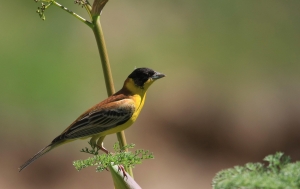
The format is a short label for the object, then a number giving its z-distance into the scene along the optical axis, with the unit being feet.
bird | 27.14
